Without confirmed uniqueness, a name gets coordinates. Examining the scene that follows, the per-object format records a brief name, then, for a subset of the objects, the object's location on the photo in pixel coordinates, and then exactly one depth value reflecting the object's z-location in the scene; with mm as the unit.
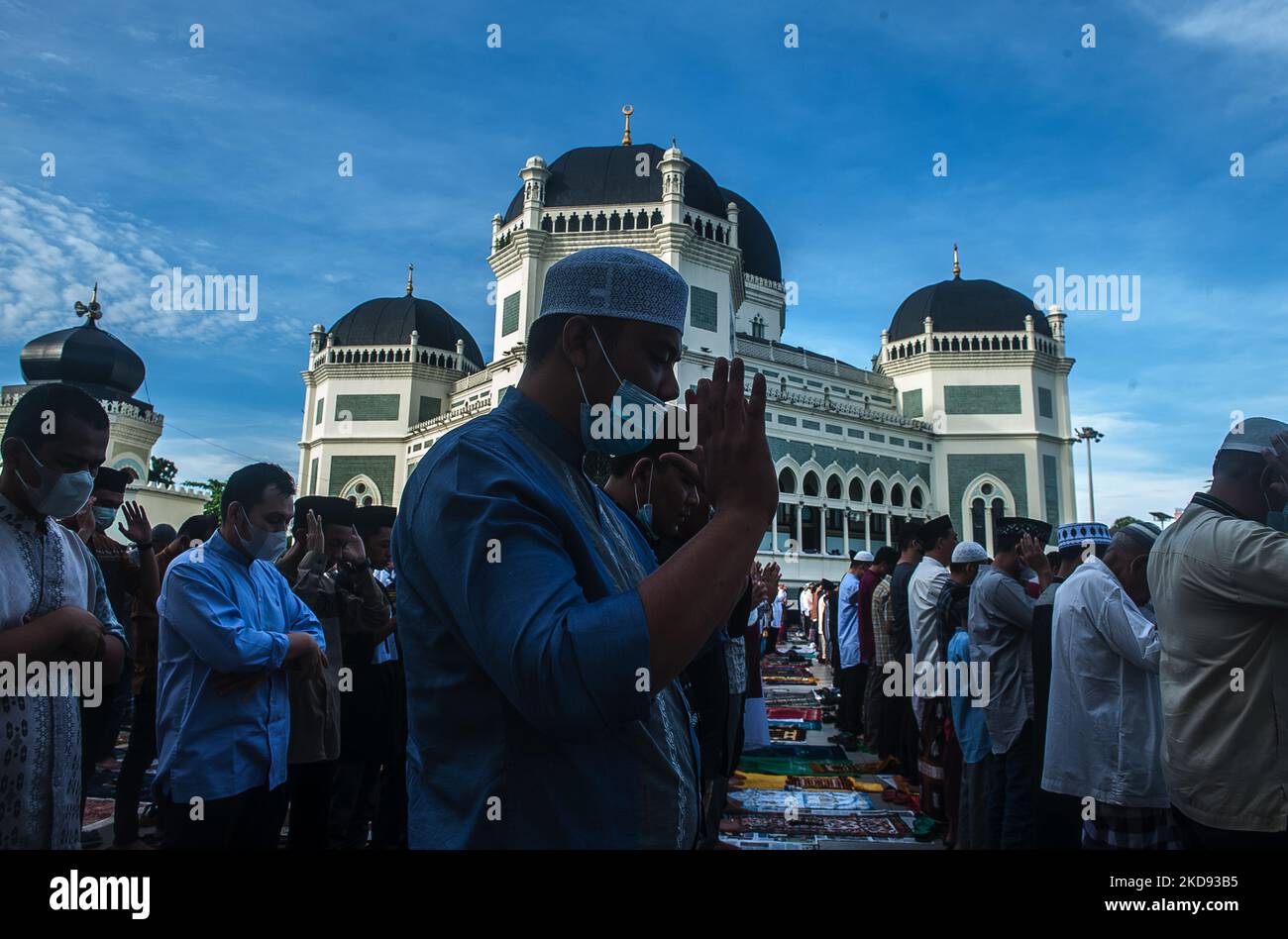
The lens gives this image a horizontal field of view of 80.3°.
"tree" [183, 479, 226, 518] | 44562
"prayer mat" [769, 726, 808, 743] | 8551
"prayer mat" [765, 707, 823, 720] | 10025
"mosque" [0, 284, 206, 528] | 24875
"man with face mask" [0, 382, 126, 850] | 1991
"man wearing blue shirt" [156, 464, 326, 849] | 2645
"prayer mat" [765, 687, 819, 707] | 11203
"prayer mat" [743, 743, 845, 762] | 7555
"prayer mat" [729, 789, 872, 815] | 5570
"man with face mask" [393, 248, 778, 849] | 934
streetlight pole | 35438
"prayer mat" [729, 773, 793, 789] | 6387
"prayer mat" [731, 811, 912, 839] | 4945
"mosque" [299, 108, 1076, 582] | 28766
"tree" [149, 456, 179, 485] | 50406
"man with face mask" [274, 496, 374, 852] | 3523
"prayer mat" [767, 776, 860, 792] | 6238
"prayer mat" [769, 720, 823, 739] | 9328
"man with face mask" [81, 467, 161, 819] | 3387
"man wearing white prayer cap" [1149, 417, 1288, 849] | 2236
